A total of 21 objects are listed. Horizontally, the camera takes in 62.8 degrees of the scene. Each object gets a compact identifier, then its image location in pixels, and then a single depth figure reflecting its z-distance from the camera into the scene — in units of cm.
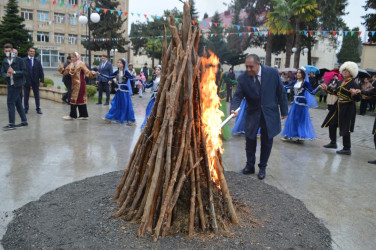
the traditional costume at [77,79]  861
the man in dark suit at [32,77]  949
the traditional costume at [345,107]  653
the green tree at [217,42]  1825
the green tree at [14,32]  1449
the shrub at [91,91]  1376
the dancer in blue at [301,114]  741
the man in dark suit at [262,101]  456
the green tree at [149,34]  3847
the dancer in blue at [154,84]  769
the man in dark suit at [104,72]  1170
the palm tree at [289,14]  1859
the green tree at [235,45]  2082
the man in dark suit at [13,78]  718
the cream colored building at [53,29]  4425
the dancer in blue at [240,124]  789
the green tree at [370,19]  1755
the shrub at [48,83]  1440
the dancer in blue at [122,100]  873
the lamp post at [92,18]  1503
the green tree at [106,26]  3280
